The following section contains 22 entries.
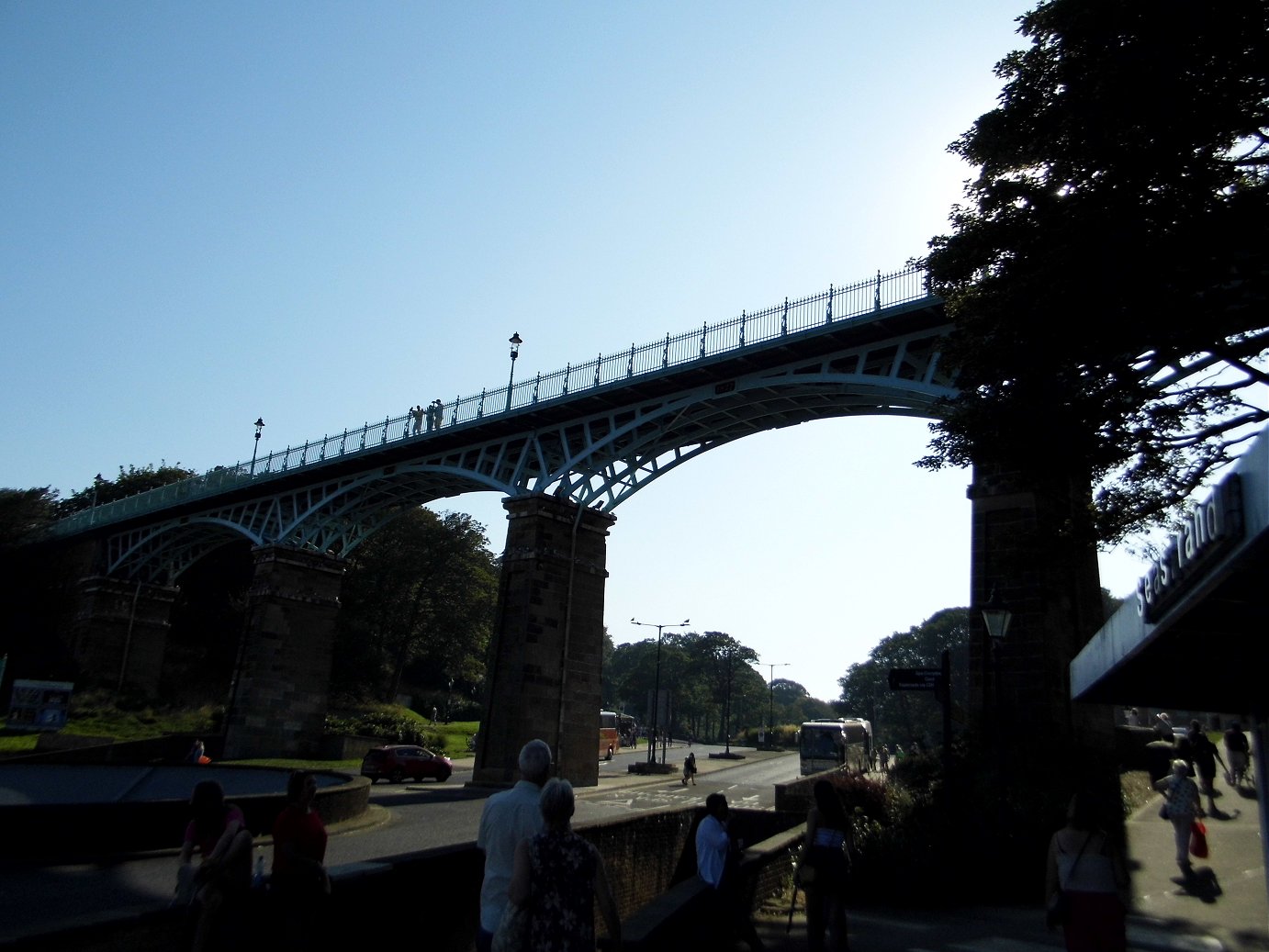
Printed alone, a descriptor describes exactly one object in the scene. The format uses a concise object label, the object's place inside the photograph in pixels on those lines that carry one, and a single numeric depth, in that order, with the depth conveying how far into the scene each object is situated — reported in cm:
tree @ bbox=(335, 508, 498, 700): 5750
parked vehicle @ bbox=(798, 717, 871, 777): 3706
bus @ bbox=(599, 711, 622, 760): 5197
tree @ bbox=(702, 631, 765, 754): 11380
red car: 3020
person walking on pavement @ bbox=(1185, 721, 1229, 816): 1614
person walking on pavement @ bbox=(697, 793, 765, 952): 833
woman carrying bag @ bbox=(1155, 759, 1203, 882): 1109
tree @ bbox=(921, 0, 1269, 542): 1105
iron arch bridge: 2411
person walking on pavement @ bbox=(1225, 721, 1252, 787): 1812
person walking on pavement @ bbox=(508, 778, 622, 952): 441
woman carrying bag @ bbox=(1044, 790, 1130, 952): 557
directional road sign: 1334
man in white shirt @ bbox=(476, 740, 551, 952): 507
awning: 538
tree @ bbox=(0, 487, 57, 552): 5531
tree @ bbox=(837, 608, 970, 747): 10931
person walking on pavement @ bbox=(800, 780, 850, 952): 786
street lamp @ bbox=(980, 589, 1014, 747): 1513
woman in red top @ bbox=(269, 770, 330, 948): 610
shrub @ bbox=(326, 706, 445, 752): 4422
